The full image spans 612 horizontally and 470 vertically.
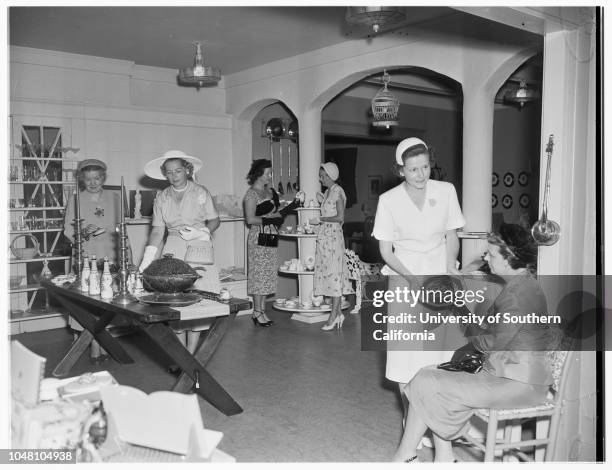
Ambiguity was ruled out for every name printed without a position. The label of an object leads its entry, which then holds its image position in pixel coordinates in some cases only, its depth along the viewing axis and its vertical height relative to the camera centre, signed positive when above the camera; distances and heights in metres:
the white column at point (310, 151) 7.26 +0.93
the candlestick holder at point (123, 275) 3.78 -0.30
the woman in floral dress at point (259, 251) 6.75 -0.25
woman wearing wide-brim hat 4.59 +0.10
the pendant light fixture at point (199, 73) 6.18 +1.59
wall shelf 6.48 +0.28
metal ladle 3.15 +0.01
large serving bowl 3.70 -0.29
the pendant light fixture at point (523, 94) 7.13 +1.60
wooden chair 2.77 -0.86
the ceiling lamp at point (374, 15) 3.86 +1.38
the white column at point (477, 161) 5.61 +0.64
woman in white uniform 3.52 -0.03
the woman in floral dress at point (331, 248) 6.59 -0.21
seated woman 2.86 -0.69
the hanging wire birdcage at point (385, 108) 6.25 +1.26
